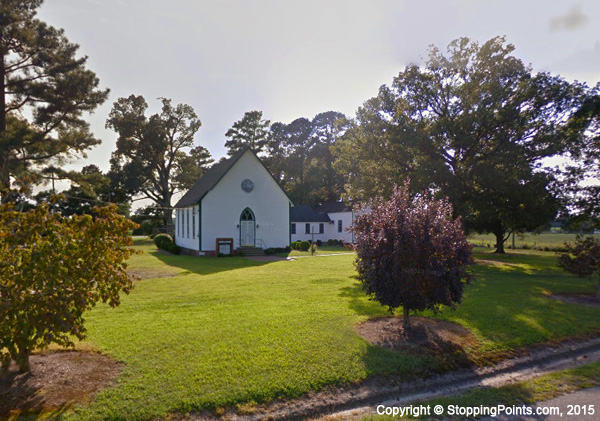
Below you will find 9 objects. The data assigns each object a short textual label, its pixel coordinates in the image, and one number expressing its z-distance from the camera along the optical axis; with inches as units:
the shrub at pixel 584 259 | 444.8
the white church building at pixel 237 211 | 954.1
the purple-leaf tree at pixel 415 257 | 259.9
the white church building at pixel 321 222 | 1615.4
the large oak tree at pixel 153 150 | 1849.2
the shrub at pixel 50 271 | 172.2
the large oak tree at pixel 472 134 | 717.3
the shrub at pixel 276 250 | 1026.7
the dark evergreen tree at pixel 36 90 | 761.6
